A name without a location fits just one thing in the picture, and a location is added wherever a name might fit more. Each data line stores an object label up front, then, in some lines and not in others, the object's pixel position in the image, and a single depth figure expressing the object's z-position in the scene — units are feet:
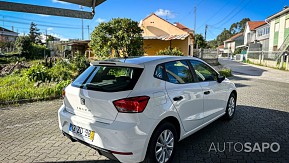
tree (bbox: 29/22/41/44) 219.73
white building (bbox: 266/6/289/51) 88.94
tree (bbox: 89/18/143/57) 44.19
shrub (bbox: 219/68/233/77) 49.19
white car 8.80
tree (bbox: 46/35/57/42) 246.19
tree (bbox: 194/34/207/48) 150.45
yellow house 66.17
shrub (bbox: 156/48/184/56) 47.20
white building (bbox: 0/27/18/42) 174.27
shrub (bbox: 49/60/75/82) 33.88
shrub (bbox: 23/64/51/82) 32.83
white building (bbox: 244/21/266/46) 153.58
